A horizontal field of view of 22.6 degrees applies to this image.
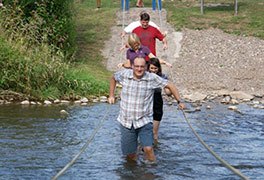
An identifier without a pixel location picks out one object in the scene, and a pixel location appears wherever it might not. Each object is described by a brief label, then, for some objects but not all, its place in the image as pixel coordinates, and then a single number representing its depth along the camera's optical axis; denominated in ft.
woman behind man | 31.81
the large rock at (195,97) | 53.05
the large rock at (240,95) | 53.83
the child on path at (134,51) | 33.12
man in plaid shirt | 27.78
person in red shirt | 38.31
